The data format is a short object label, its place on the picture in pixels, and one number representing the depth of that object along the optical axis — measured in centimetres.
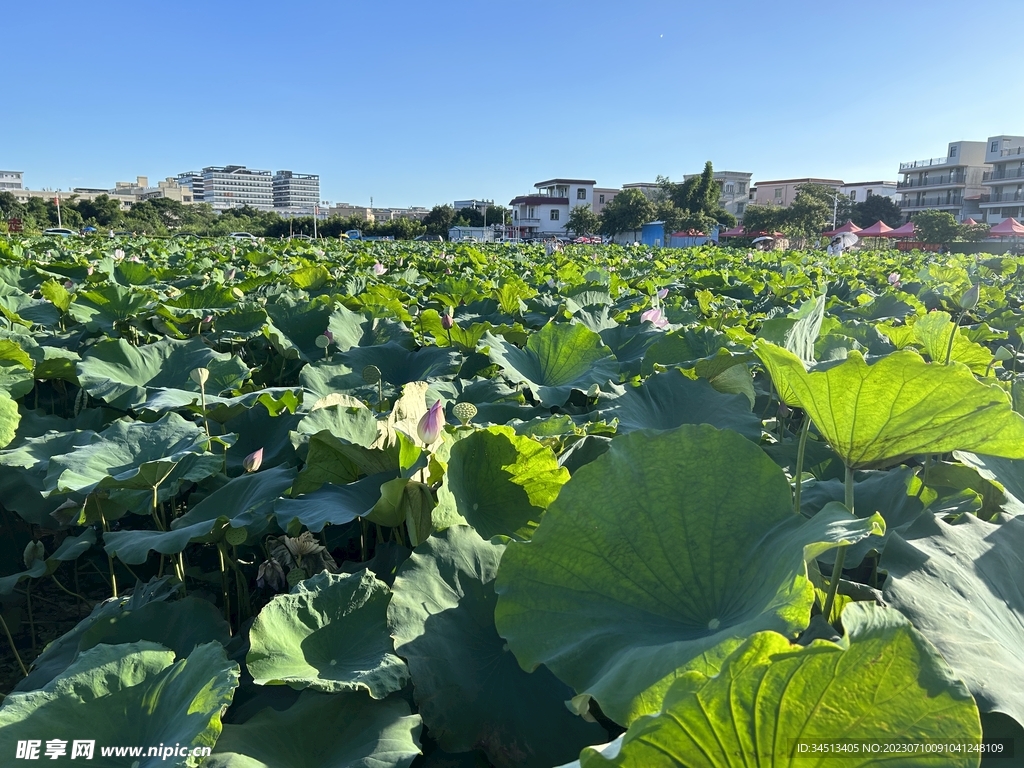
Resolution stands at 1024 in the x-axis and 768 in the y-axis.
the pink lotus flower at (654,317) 233
